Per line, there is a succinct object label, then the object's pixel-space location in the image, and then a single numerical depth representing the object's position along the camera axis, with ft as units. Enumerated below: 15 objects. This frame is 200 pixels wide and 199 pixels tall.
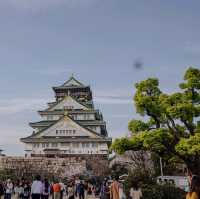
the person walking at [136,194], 43.80
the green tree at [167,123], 68.44
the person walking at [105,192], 55.42
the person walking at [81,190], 70.85
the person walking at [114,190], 40.14
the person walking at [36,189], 44.42
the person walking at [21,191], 59.49
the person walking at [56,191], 60.44
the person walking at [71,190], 72.84
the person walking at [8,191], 59.88
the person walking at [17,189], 62.98
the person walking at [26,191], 57.36
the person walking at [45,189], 45.89
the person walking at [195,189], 20.40
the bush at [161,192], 53.31
